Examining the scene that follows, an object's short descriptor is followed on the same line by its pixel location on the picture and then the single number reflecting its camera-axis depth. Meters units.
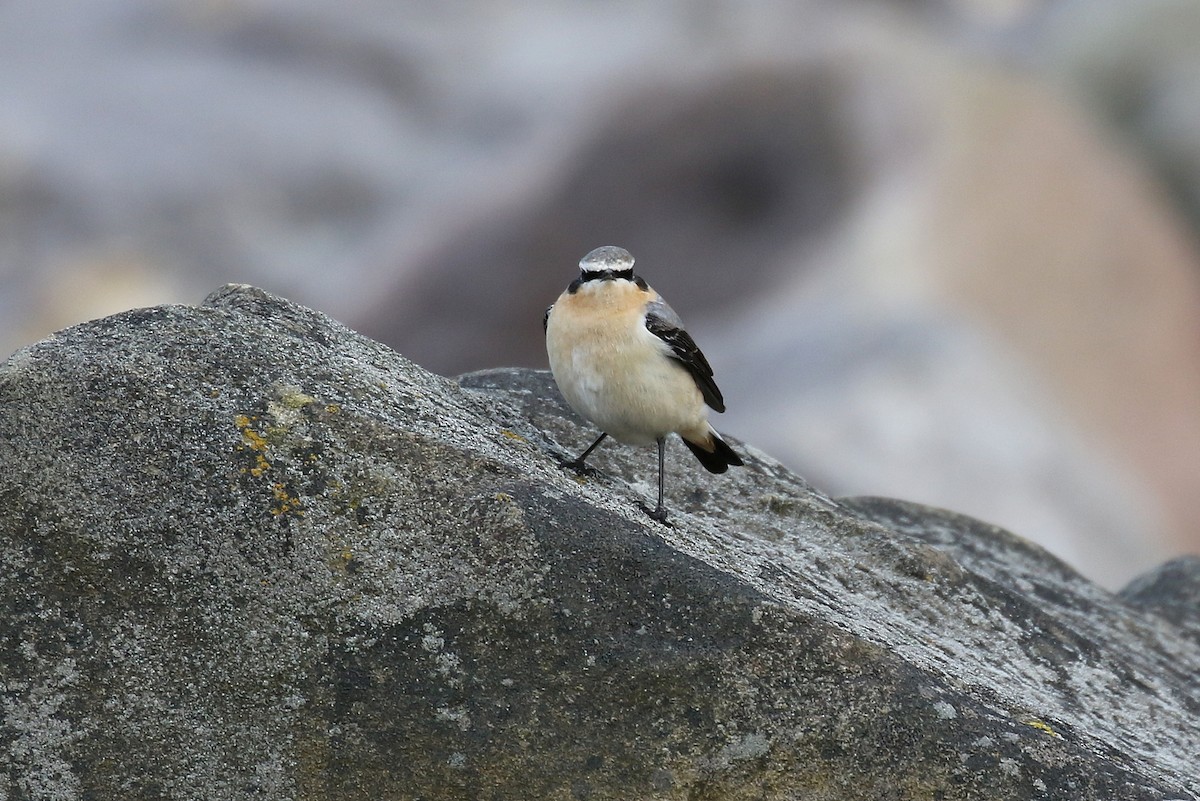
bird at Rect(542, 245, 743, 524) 15.97
